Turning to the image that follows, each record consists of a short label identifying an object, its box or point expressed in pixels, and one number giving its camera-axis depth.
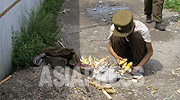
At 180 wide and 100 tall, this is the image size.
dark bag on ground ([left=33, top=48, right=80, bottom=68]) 3.89
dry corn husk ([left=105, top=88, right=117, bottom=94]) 3.65
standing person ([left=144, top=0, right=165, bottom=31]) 5.95
